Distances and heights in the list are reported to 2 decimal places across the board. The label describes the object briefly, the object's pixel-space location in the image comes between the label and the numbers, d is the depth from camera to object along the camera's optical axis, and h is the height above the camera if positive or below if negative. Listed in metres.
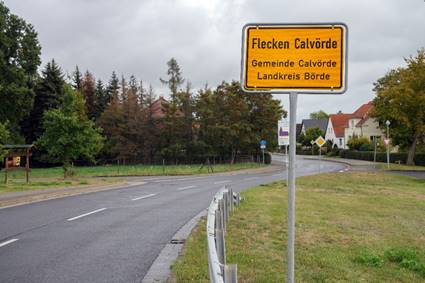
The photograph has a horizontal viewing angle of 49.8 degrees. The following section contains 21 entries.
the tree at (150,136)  61.53 +0.90
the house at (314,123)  125.51 +6.34
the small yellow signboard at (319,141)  38.17 +0.37
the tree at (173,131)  58.28 +1.57
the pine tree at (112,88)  76.28 +9.35
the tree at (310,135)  101.25 +2.41
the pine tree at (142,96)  65.85 +6.92
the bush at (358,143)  70.78 +0.59
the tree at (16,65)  44.72 +7.85
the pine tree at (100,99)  72.47 +6.88
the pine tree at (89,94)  71.75 +7.60
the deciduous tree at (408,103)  47.72 +4.80
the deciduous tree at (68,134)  29.78 +0.49
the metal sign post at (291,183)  3.75 -0.32
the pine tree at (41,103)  60.40 +4.98
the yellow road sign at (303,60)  3.76 +0.71
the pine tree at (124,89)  71.04 +9.02
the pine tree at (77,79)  75.56 +10.41
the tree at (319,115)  162.75 +11.08
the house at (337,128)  99.94 +4.02
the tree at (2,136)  22.73 +0.19
